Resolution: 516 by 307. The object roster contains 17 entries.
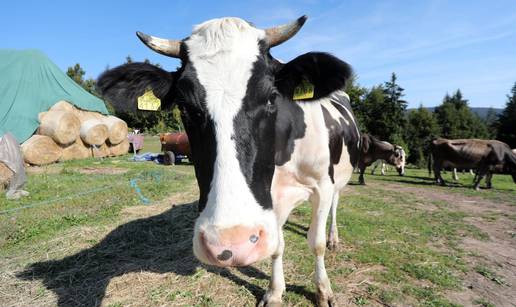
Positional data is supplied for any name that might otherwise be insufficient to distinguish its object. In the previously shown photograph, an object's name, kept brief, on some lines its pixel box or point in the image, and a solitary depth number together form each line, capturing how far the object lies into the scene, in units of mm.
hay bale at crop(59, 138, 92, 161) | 14406
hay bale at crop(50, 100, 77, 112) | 15428
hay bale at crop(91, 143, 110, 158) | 16219
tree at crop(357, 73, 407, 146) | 40938
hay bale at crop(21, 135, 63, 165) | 12289
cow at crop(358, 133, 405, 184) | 13789
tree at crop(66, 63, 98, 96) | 36047
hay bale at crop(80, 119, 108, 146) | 15345
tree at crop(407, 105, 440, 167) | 39891
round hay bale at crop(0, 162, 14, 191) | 7031
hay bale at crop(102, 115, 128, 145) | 17109
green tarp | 13836
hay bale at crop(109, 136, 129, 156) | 17734
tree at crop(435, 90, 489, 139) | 42000
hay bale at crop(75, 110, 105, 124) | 16639
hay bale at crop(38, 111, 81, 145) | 13773
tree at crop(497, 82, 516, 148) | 33916
